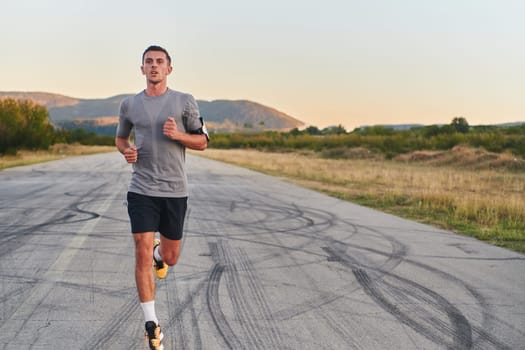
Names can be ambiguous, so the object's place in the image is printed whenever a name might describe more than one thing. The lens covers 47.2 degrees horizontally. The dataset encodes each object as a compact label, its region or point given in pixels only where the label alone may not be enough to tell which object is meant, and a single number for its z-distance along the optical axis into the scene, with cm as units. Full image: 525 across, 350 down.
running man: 464
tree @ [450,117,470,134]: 8079
